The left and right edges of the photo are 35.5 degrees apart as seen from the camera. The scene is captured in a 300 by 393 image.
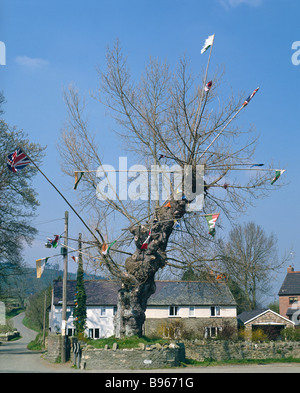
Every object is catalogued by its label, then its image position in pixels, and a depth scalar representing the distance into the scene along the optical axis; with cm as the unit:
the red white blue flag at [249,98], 1788
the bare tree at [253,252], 5209
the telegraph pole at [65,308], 2527
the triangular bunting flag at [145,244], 1870
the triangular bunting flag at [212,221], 1783
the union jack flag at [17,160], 1686
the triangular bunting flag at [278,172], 1972
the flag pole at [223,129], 1853
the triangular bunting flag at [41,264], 1944
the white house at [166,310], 4591
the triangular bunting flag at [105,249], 1879
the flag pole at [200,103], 2042
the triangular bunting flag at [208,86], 1766
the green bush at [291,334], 3528
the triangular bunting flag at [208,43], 1764
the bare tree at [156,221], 2031
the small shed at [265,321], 4544
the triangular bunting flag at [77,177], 1935
